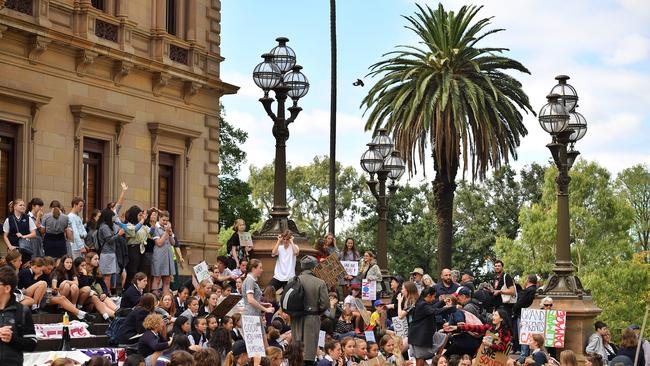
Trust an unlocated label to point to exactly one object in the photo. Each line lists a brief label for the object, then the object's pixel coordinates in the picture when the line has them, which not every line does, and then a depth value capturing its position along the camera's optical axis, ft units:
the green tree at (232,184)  203.31
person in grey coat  61.21
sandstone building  94.12
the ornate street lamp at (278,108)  77.61
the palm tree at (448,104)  139.13
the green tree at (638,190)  313.12
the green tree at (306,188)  299.17
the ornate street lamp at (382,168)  103.86
